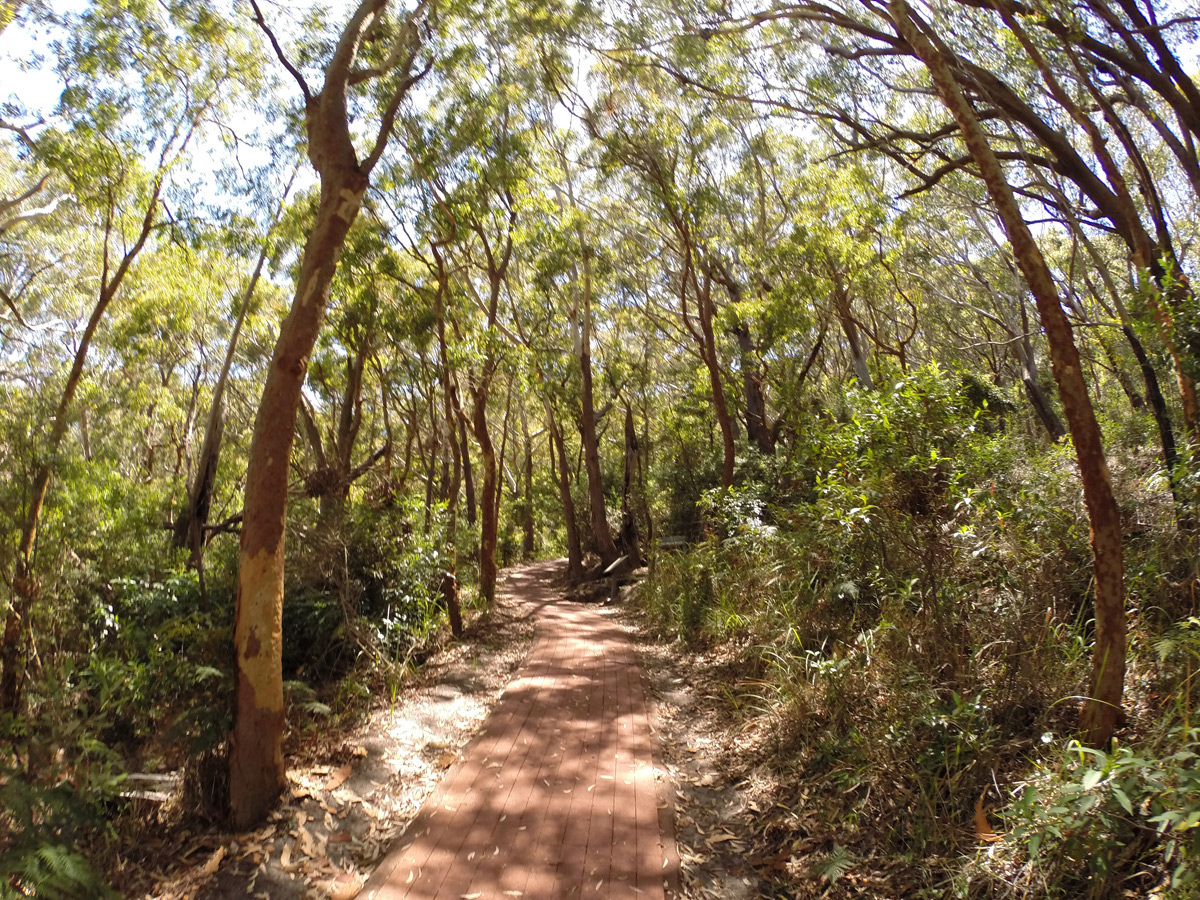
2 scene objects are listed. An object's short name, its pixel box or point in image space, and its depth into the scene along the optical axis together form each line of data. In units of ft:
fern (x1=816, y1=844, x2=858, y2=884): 10.98
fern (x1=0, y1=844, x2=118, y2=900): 8.89
